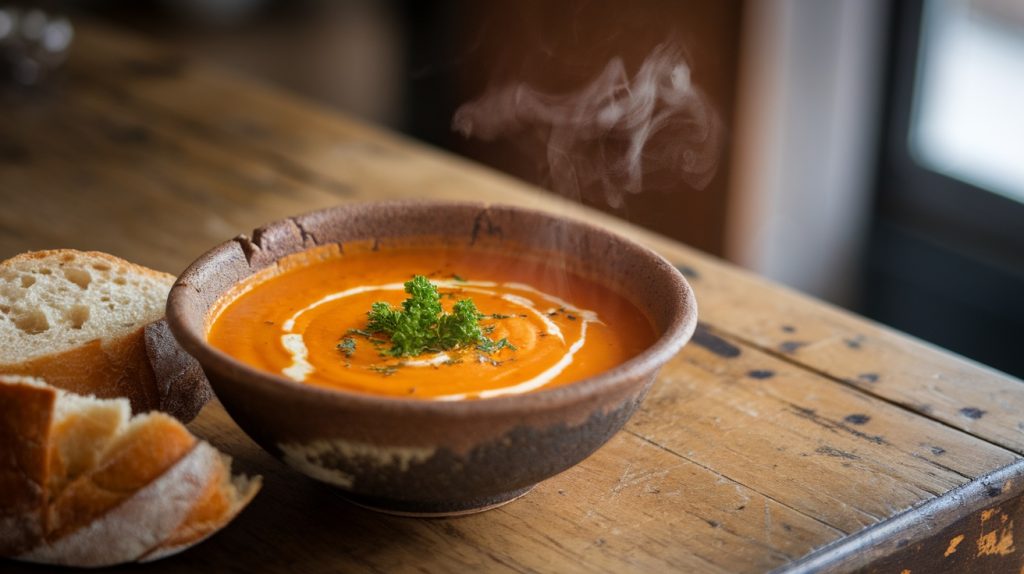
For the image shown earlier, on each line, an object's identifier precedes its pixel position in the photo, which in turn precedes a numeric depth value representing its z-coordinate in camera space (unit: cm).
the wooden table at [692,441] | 67
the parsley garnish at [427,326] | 69
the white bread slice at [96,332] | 70
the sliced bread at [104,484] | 64
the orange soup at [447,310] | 67
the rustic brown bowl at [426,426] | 63
